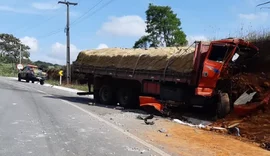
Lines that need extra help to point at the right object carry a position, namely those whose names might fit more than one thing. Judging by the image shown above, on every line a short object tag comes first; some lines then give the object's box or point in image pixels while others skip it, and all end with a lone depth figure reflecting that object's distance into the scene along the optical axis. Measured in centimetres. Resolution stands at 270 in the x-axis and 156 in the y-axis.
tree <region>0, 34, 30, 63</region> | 10319
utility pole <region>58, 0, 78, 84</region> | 4156
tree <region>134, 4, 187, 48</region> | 5349
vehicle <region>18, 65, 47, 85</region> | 4338
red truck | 1335
